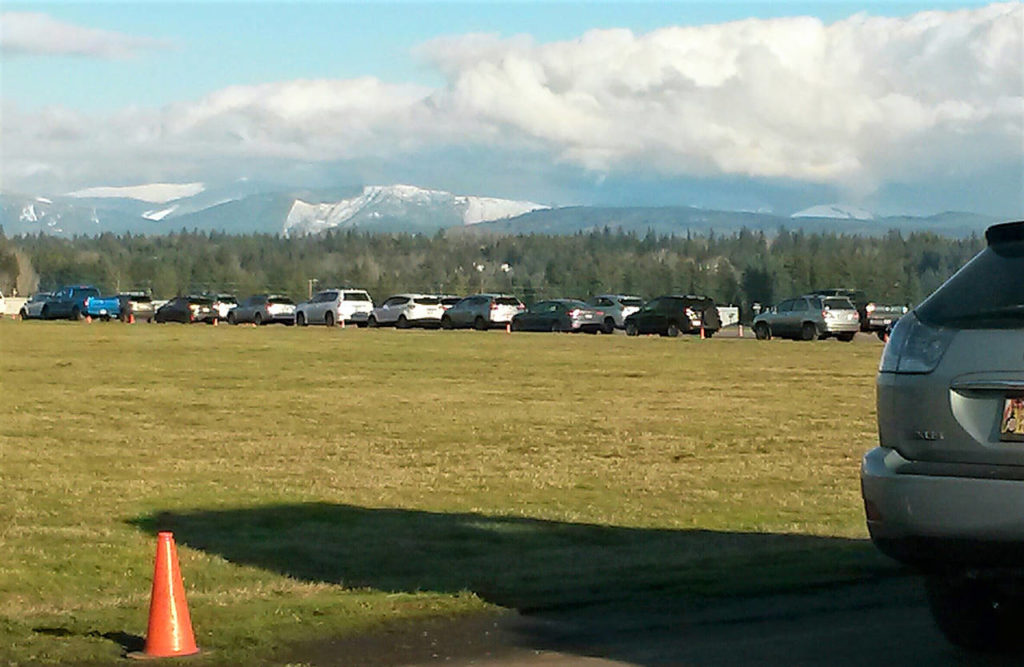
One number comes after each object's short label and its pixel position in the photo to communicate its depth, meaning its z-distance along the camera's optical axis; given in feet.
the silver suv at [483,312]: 223.30
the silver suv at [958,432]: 22.74
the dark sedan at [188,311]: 266.57
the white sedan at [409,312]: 234.38
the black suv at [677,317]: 193.77
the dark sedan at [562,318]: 213.66
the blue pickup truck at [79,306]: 266.57
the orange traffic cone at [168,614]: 26.73
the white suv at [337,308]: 243.60
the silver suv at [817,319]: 178.09
